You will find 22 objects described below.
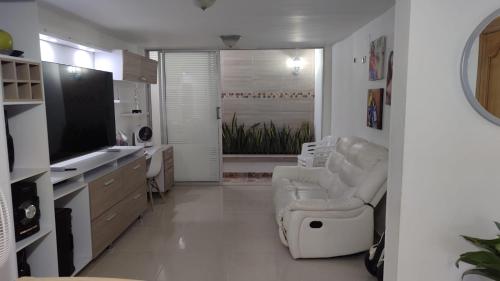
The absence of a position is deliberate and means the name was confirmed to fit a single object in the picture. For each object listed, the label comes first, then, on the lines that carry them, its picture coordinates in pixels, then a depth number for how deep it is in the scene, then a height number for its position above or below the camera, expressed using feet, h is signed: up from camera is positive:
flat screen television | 9.55 -0.21
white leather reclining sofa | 10.01 -3.21
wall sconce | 24.02 +2.42
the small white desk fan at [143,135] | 16.48 -1.45
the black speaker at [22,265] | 7.81 -3.46
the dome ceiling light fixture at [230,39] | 15.10 +2.59
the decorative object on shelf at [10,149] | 7.39 -0.92
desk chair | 14.84 -2.59
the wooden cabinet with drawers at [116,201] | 10.05 -3.08
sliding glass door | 19.25 -0.59
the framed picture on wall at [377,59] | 11.53 +1.35
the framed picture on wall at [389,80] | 10.65 +0.60
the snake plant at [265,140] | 23.36 -2.44
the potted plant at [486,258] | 5.18 -2.25
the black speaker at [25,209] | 7.34 -2.15
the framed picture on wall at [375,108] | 11.66 -0.24
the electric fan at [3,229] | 3.61 -1.24
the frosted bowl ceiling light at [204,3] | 8.26 +2.23
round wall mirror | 5.56 +0.48
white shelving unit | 6.98 -0.92
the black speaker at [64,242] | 8.77 -3.36
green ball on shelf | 6.85 +1.16
